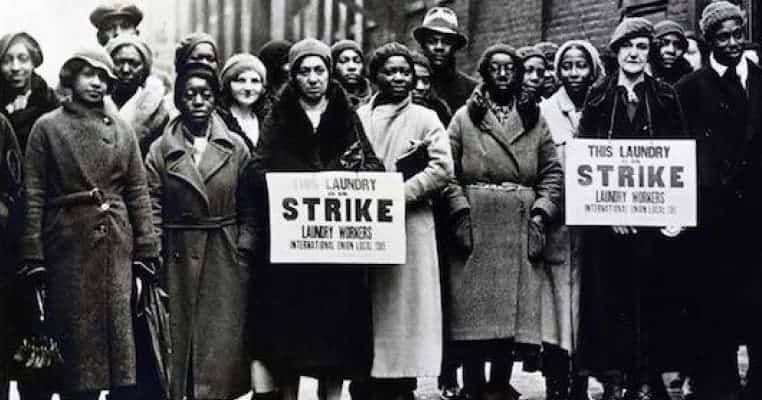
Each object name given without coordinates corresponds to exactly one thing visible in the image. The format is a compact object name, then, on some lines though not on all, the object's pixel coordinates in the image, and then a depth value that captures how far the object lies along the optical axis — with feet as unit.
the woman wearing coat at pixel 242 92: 21.34
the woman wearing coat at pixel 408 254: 20.57
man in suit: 21.77
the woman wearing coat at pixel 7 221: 19.48
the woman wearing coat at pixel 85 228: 19.35
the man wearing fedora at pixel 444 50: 24.27
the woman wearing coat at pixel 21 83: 20.21
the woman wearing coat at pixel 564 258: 22.80
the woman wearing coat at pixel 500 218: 22.18
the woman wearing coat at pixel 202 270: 20.30
